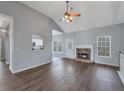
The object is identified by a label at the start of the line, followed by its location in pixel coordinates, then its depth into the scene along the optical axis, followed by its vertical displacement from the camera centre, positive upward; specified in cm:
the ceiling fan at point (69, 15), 302 +117
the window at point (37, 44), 473 +11
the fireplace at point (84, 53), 634 -60
